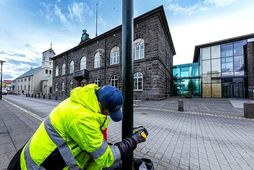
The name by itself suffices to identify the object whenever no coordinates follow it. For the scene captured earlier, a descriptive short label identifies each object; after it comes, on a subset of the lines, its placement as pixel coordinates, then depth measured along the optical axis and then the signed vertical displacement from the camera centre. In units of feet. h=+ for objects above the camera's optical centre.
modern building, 69.97 +11.20
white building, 161.94 +12.93
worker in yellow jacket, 3.96 -1.65
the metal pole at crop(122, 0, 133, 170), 5.57 +0.68
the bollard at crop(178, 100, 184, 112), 30.23 -4.64
